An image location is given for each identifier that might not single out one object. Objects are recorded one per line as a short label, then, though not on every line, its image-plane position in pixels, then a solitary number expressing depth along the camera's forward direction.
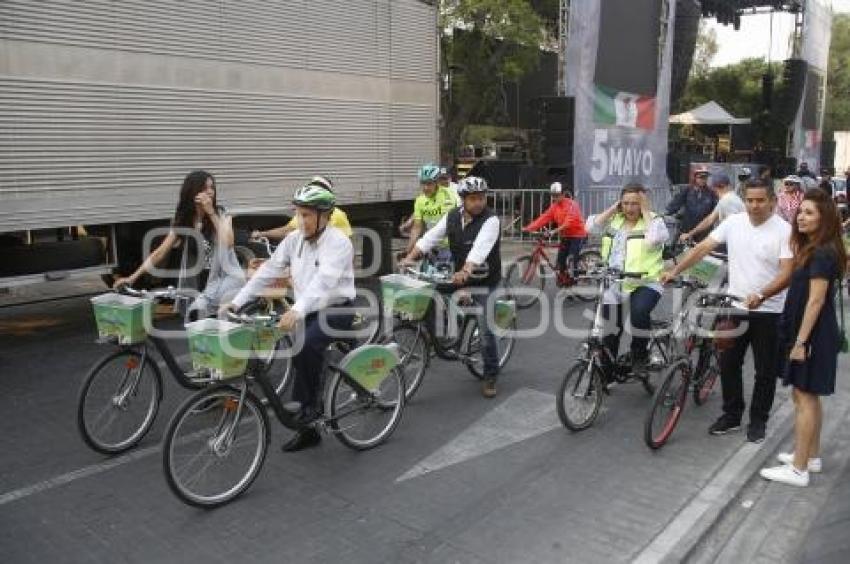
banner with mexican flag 15.59
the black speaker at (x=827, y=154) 38.58
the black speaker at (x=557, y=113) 15.52
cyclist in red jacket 10.90
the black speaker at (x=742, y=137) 32.97
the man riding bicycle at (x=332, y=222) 7.01
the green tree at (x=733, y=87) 42.66
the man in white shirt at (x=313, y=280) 4.85
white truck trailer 7.32
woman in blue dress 4.62
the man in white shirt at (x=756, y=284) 5.31
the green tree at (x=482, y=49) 23.27
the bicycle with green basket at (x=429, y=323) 6.00
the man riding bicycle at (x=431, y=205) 8.89
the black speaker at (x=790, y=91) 28.81
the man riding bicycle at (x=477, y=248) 6.16
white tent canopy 32.12
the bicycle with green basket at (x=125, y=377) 4.95
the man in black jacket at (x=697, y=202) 10.85
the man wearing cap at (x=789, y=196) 10.67
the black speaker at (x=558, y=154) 15.91
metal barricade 17.05
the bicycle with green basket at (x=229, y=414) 4.34
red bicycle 10.81
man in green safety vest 6.07
